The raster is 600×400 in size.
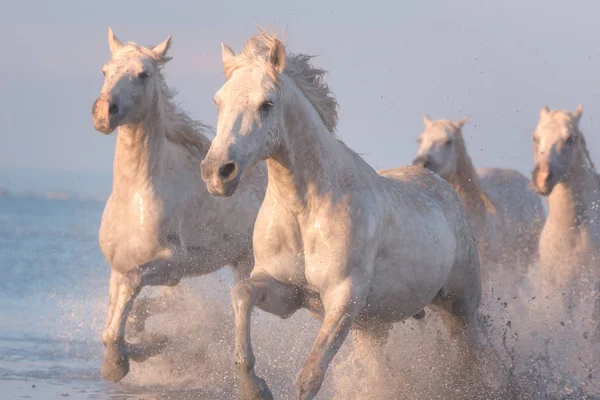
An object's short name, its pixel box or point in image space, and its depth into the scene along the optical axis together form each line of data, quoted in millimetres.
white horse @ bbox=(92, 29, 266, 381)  17422
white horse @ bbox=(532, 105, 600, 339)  22016
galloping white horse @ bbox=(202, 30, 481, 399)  13055
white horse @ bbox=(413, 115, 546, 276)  25203
